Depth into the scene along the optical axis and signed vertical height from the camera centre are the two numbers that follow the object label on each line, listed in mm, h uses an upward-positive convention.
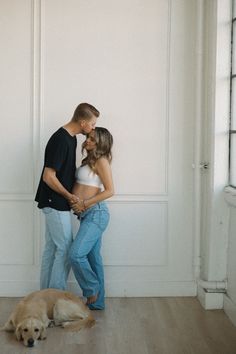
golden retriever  4062 -972
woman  4551 -279
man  4441 -186
